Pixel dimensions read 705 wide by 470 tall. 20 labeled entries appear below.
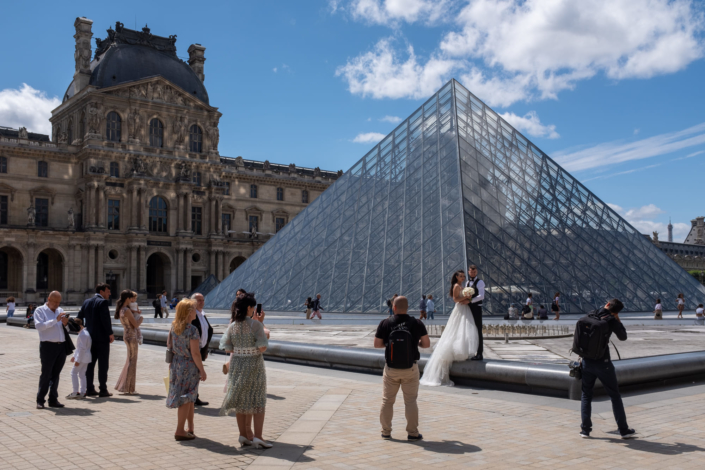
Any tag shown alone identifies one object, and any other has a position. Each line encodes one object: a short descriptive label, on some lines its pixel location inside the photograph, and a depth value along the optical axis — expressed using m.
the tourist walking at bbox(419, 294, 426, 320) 22.13
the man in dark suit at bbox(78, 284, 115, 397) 9.16
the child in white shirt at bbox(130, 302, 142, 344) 9.48
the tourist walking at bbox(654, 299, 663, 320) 24.42
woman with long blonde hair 6.55
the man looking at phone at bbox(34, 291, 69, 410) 8.27
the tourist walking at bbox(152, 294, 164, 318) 29.48
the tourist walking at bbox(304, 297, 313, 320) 24.90
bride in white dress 9.07
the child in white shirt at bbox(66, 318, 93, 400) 8.98
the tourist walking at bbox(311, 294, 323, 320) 24.97
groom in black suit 9.05
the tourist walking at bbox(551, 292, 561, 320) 23.22
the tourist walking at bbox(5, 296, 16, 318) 29.99
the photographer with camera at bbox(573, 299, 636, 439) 6.62
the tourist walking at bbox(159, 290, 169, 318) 31.48
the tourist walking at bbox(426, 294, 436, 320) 22.47
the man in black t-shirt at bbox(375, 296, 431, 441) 6.49
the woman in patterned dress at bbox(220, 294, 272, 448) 6.21
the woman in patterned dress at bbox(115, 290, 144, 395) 9.29
